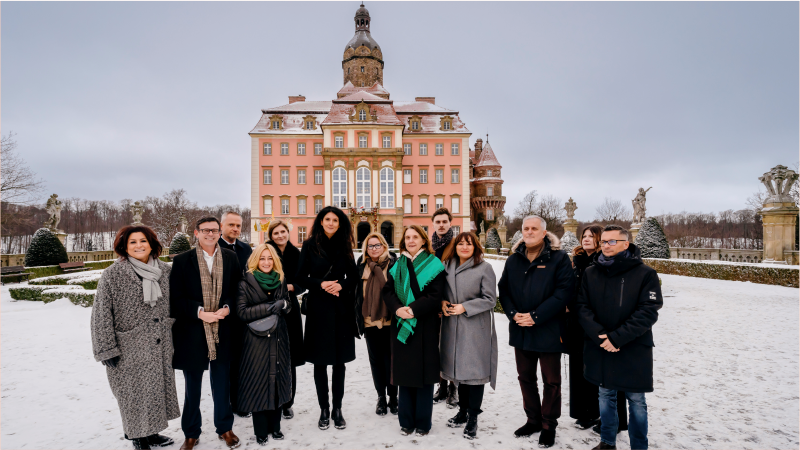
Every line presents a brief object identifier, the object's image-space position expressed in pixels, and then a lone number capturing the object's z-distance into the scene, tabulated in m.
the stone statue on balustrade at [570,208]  22.62
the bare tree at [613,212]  64.71
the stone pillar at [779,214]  14.38
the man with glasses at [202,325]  3.37
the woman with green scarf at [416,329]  3.58
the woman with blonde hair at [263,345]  3.42
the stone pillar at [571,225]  22.29
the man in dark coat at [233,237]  4.72
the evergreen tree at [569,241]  19.02
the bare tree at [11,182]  21.72
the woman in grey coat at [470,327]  3.61
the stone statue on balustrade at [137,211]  21.80
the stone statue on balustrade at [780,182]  14.34
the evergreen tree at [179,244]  20.56
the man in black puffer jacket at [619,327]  3.11
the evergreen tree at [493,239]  33.53
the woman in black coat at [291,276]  3.93
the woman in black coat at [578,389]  3.73
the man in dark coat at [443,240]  4.32
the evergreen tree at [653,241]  16.69
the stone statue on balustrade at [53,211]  18.88
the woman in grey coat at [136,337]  3.09
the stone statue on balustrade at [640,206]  19.67
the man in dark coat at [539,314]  3.46
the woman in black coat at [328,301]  3.76
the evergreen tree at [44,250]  16.56
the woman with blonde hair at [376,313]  3.85
